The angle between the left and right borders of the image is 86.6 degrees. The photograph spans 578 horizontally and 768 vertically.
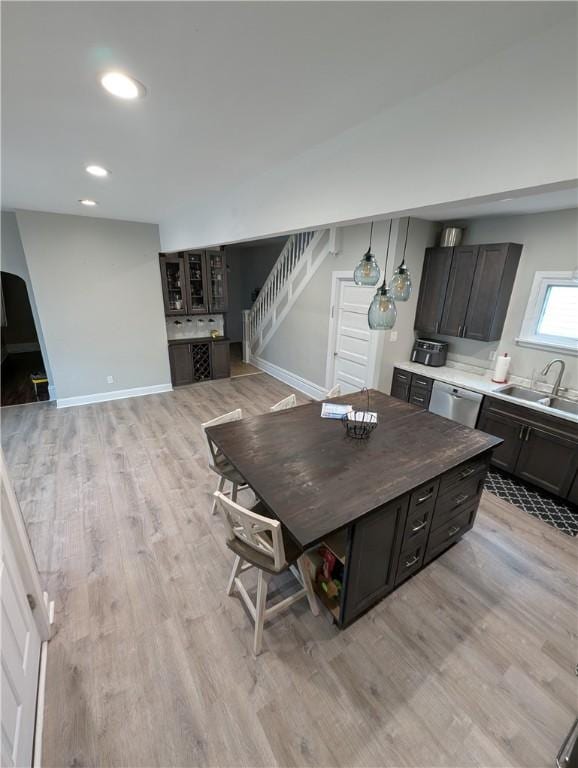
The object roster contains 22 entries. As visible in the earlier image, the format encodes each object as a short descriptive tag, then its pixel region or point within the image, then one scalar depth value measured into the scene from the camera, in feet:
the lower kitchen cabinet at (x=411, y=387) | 12.76
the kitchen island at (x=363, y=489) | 5.36
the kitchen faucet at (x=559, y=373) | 10.12
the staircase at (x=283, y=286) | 16.22
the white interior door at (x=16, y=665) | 3.90
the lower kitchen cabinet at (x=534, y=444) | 9.08
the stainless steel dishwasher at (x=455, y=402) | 11.26
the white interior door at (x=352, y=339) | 13.84
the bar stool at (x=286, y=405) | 9.52
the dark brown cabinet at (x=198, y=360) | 18.85
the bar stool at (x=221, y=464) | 7.54
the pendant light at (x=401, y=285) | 6.64
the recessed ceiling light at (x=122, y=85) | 4.08
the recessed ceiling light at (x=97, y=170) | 7.59
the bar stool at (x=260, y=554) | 5.08
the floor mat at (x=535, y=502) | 8.97
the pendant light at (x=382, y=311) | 6.40
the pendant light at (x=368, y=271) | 6.76
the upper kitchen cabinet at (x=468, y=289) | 11.07
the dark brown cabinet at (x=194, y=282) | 17.69
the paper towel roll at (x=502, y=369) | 11.35
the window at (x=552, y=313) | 10.18
